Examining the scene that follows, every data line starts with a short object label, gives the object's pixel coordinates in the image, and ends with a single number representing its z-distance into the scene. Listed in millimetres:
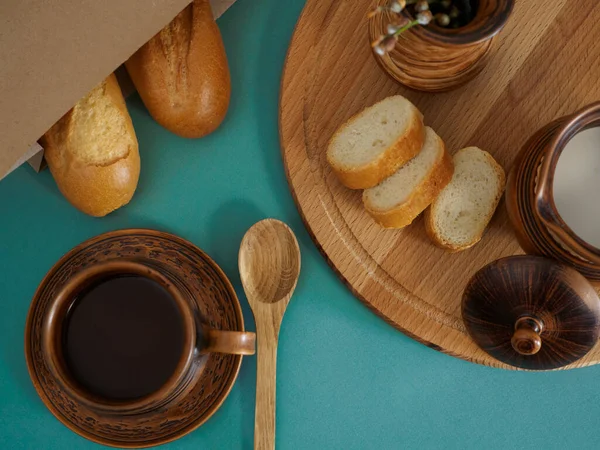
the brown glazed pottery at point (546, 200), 680
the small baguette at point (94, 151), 829
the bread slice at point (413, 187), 786
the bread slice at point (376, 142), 785
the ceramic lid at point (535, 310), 713
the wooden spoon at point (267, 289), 880
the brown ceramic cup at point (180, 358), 704
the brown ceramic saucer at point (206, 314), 806
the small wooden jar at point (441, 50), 702
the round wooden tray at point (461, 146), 846
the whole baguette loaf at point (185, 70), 850
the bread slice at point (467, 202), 814
